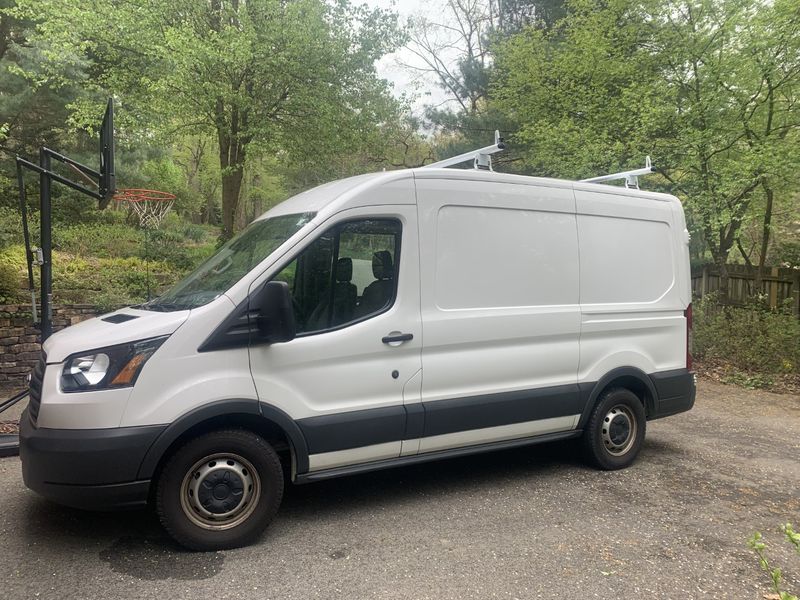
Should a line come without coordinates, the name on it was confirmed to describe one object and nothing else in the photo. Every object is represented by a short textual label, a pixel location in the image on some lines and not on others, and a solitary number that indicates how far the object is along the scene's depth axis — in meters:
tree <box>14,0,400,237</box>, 10.80
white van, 3.30
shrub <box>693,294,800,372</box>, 9.32
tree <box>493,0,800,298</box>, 9.37
